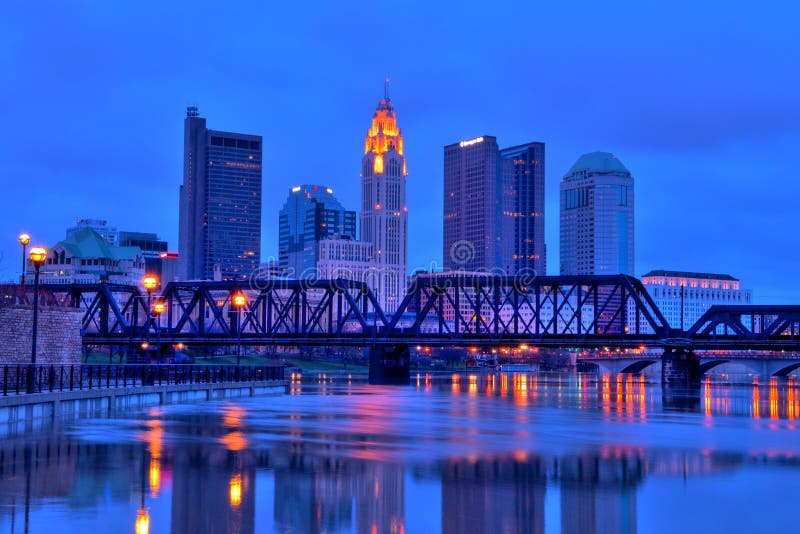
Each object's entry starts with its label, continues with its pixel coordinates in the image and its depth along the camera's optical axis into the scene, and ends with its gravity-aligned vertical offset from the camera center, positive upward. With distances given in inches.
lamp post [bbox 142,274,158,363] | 2792.8 +133.8
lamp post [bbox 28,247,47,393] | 1852.9 +126.1
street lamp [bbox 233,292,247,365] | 3496.6 +114.1
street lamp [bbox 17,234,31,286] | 2178.2 +184.4
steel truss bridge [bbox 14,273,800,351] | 4849.9 +69.6
